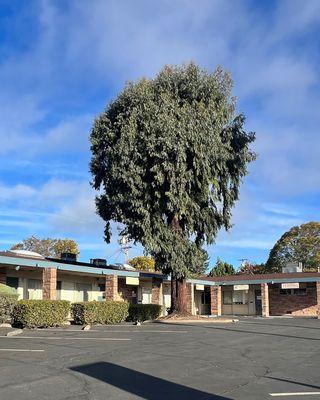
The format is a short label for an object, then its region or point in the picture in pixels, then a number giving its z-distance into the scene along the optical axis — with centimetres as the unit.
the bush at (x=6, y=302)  2148
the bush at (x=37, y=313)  2158
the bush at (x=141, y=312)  2797
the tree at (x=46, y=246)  6856
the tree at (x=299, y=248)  6712
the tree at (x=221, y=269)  6665
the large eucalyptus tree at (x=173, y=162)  2683
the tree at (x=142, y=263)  7538
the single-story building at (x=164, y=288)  2770
